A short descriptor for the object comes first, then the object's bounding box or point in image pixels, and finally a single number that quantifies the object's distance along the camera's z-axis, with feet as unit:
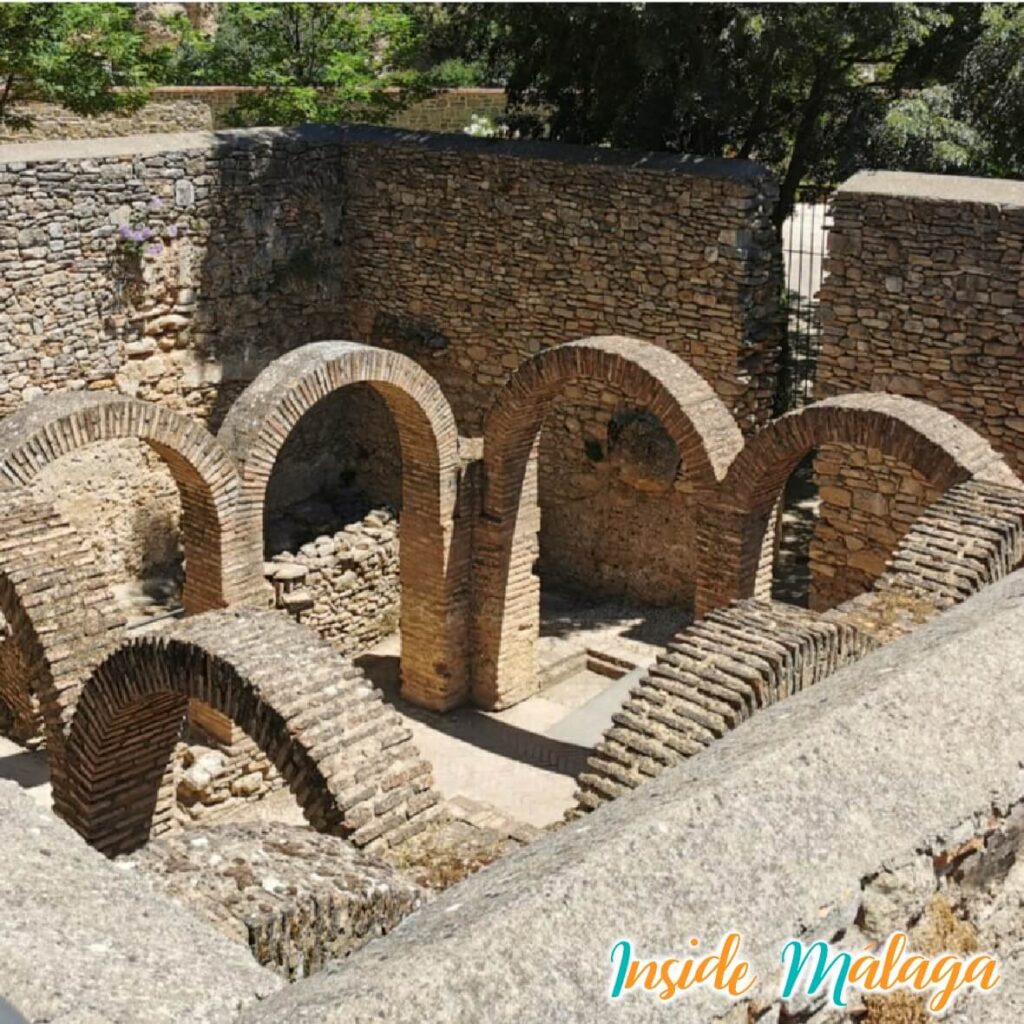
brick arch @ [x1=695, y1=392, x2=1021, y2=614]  28.45
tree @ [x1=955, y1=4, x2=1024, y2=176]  42.34
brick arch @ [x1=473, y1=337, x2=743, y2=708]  33.60
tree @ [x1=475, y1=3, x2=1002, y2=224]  41.11
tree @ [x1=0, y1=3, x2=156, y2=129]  52.37
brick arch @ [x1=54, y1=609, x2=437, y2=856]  19.92
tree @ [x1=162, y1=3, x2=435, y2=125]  62.49
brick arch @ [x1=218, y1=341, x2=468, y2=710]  34.71
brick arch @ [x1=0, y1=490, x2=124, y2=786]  26.14
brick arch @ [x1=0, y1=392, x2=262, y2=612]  30.55
